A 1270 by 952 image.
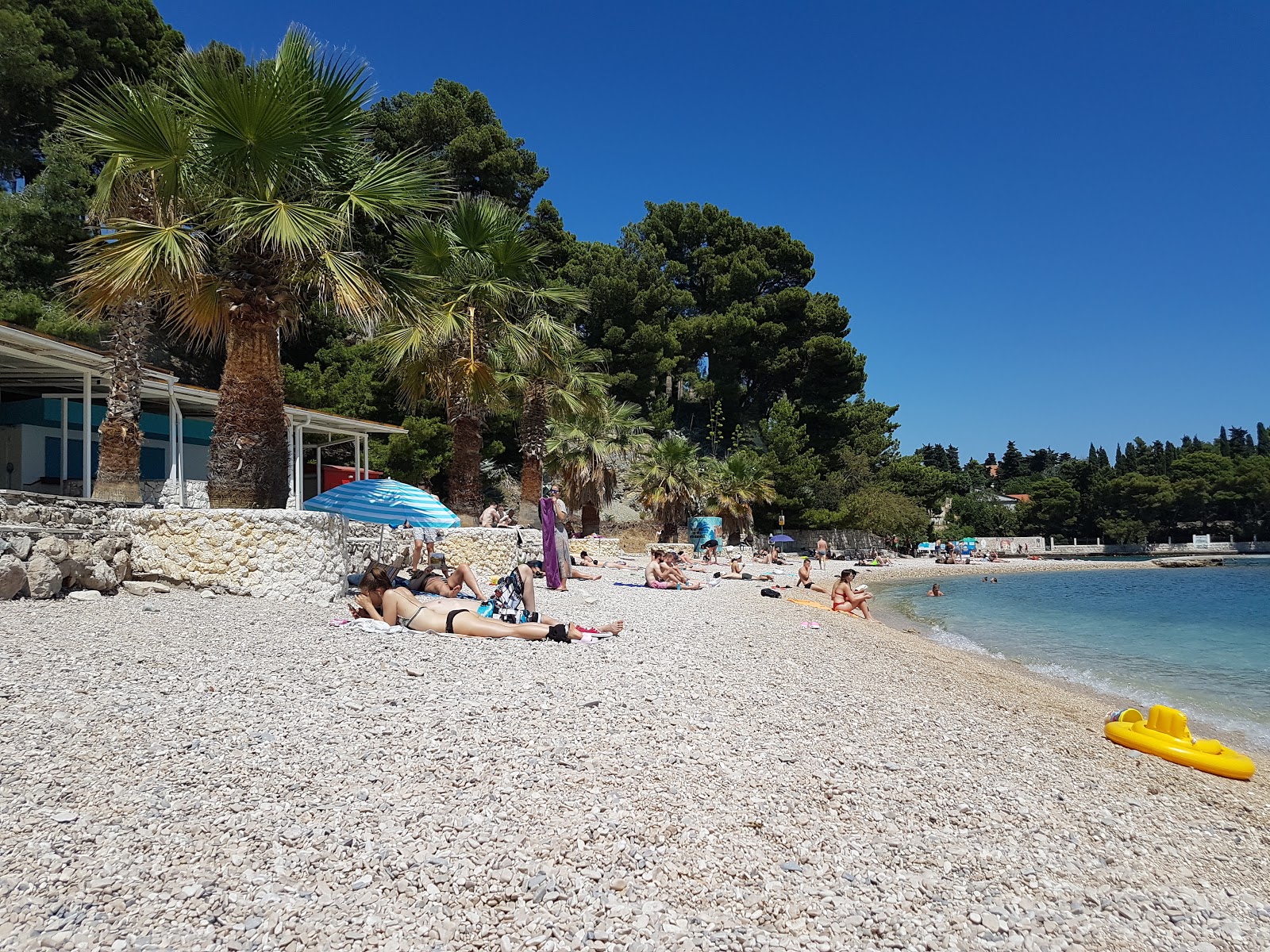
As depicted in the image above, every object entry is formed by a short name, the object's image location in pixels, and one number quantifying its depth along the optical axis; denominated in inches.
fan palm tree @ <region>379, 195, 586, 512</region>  548.7
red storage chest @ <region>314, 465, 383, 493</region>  891.4
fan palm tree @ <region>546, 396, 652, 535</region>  1067.3
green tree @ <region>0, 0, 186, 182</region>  812.6
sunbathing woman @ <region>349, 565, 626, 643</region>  261.9
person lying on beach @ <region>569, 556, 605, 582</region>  605.3
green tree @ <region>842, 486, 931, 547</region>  1651.1
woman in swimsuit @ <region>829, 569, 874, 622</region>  568.7
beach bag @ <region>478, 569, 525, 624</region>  289.0
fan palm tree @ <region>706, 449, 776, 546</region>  1291.8
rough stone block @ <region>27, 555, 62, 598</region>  276.2
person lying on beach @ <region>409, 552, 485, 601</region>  342.0
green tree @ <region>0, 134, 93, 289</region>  751.1
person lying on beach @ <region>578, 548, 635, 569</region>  751.7
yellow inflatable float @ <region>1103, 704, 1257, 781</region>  219.3
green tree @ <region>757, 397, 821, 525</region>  1547.7
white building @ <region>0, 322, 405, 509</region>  491.5
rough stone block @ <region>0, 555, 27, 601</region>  268.7
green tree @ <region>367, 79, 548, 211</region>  1252.5
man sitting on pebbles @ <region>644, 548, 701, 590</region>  614.2
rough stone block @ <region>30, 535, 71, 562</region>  285.7
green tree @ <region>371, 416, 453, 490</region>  950.4
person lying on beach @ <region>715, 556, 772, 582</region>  829.2
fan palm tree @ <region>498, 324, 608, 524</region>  631.8
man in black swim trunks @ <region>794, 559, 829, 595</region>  731.1
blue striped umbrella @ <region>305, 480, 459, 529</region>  475.8
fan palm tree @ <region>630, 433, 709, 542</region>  1171.3
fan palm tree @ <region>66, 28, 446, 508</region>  322.0
